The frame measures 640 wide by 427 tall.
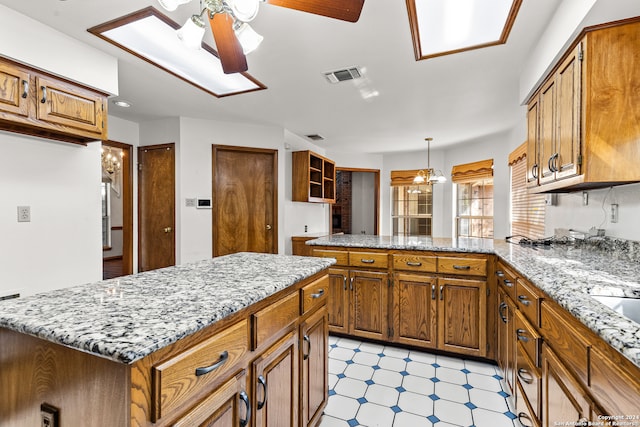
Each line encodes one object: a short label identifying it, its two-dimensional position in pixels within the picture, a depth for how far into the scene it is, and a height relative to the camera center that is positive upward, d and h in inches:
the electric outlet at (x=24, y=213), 83.7 -1.8
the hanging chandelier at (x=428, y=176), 205.3 +22.7
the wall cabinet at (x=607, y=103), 58.4 +20.3
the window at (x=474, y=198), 206.8 +7.6
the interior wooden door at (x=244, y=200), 163.8 +4.4
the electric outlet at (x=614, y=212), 74.9 -0.6
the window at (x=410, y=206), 255.9 +2.3
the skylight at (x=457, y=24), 71.9 +47.1
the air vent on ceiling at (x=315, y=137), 197.9 +46.4
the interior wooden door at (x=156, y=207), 157.6 +0.3
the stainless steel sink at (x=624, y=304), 42.8 -13.2
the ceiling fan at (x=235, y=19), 47.5 +31.6
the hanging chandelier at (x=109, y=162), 246.1 +37.1
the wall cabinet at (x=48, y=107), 73.5 +26.2
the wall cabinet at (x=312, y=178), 189.9 +20.0
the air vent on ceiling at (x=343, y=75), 104.7 +46.4
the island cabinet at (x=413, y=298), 95.1 -29.1
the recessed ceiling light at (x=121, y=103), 135.1 +45.8
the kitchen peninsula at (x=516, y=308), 33.5 -19.4
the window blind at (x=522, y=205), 131.8 +2.2
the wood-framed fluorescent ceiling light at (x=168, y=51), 80.2 +48.2
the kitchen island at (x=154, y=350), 27.2 -14.8
